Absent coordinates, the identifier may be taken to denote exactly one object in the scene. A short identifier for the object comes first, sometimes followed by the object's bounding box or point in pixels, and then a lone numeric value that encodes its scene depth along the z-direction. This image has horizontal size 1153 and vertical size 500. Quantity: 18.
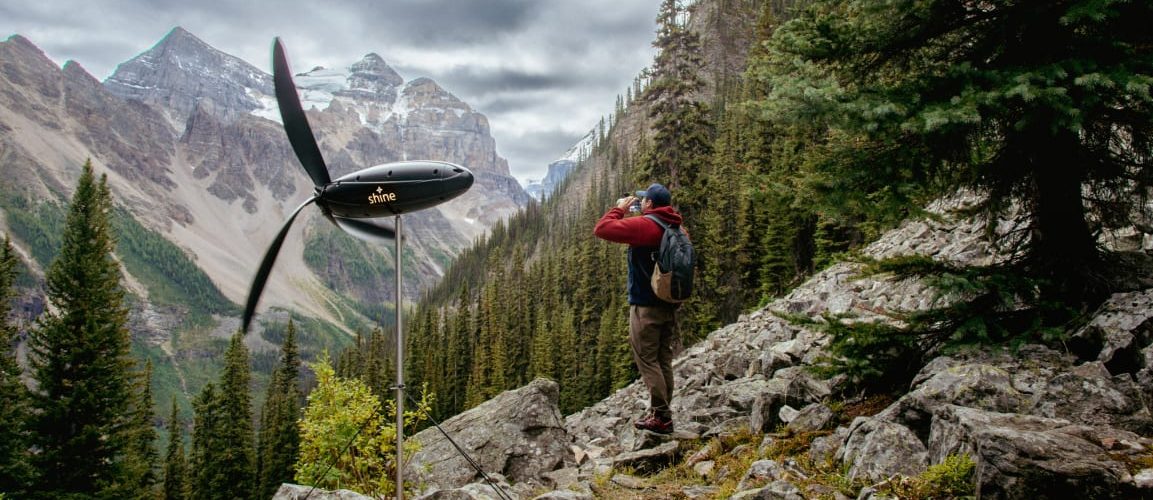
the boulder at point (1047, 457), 3.31
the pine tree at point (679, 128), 22.91
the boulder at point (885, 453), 4.50
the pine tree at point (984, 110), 5.00
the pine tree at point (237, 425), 38.80
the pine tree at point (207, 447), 37.88
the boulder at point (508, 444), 8.23
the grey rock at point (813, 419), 6.11
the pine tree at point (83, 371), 19.78
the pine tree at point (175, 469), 43.62
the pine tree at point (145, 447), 21.14
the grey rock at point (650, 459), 6.55
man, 6.80
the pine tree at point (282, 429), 39.24
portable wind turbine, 4.60
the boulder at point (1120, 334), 4.81
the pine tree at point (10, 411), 17.98
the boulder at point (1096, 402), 4.29
